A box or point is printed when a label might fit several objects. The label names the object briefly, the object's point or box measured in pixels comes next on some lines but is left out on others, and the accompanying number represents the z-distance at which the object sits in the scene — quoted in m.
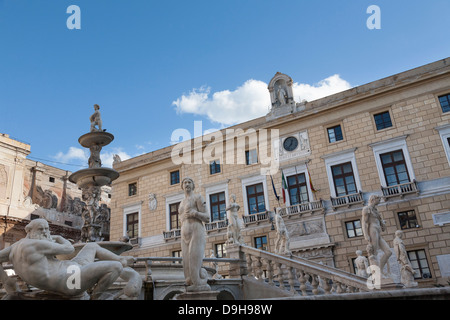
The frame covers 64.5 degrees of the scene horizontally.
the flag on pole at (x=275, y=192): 22.47
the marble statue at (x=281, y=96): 25.27
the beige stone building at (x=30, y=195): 31.45
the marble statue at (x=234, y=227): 12.29
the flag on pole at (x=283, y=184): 22.13
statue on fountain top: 13.55
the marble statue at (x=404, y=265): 10.09
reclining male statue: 4.82
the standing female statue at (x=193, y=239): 6.88
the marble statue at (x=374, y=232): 9.43
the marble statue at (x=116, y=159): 32.34
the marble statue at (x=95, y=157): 12.82
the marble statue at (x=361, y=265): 12.73
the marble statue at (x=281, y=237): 14.59
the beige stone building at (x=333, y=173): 19.44
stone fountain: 11.66
